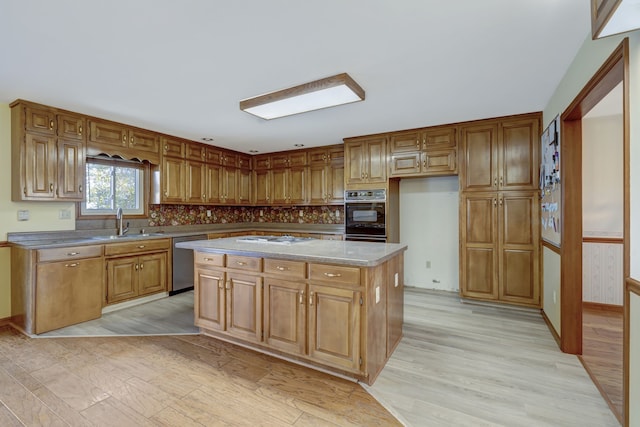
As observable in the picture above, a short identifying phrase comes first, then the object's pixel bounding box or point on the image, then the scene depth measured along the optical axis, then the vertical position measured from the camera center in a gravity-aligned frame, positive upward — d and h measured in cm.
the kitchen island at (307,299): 211 -68
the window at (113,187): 397 +38
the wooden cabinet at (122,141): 367 +97
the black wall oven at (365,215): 436 -1
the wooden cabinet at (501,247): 356 -41
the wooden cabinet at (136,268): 360 -69
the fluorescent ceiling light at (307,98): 241 +102
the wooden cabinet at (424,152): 398 +85
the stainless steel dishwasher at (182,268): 434 -79
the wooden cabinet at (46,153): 312 +67
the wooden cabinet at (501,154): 356 +74
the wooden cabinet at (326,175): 511 +67
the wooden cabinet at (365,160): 442 +81
